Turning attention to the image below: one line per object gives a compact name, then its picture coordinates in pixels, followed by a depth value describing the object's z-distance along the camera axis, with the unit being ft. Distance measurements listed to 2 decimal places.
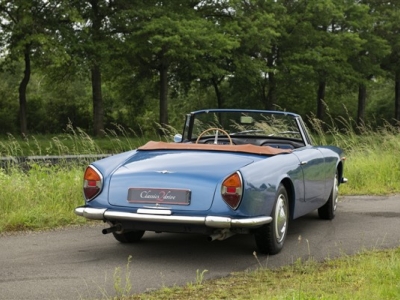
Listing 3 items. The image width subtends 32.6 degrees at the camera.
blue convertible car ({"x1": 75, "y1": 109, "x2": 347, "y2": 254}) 18.19
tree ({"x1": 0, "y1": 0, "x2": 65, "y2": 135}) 86.28
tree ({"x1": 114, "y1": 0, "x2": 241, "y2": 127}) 94.79
